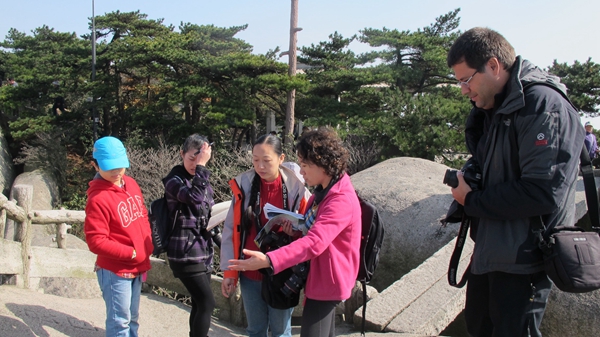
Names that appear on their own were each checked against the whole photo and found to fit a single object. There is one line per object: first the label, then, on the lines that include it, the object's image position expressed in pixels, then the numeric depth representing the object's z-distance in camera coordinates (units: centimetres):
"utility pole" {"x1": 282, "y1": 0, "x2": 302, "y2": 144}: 1714
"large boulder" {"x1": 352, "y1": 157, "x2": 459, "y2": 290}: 526
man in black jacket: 165
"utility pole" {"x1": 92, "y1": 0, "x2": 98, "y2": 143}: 1859
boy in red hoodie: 280
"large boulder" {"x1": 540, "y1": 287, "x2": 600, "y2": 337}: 354
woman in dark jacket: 310
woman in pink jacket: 211
